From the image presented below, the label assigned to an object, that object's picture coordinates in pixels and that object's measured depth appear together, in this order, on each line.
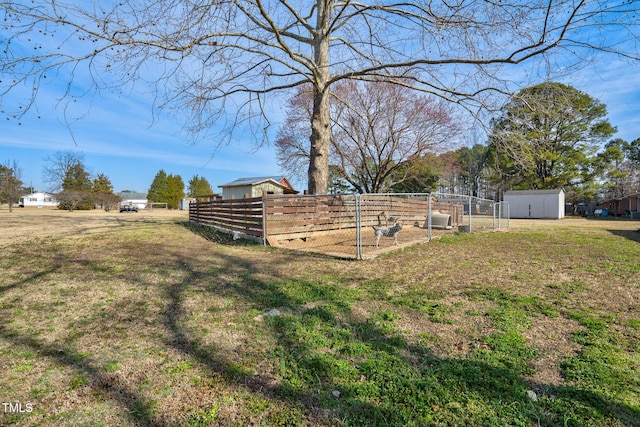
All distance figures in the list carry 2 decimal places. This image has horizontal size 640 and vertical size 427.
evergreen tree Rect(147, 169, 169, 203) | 62.99
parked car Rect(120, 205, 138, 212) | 40.02
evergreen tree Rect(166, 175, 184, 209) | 60.25
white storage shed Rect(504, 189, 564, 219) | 26.97
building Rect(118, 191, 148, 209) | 71.44
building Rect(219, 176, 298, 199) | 33.56
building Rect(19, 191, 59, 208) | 65.86
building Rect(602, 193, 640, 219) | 26.27
